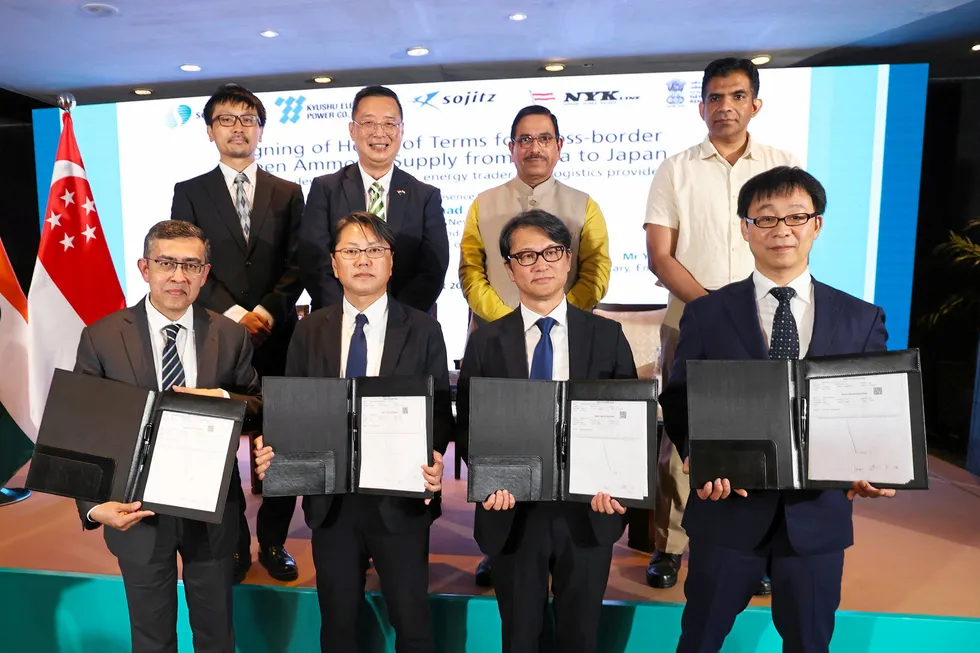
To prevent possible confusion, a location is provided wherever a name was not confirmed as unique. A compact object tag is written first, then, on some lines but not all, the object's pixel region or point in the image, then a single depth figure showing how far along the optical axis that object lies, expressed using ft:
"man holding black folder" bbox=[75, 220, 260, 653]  6.41
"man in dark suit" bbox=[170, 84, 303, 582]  8.91
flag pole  11.75
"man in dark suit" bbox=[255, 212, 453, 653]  6.67
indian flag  11.43
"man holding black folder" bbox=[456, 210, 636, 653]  6.34
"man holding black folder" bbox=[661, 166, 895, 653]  5.70
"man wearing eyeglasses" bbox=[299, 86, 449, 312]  8.68
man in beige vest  8.90
